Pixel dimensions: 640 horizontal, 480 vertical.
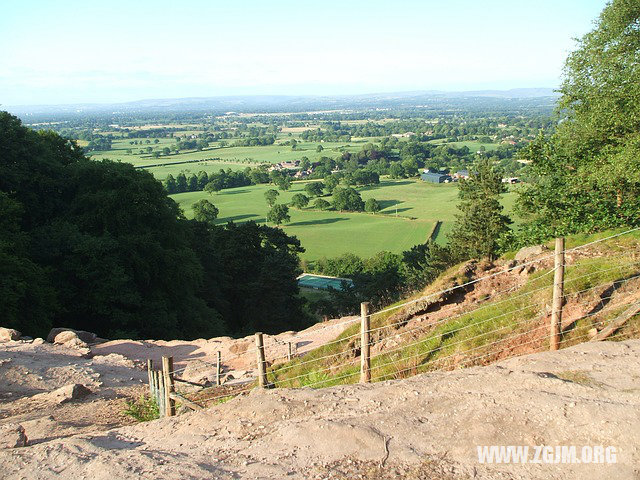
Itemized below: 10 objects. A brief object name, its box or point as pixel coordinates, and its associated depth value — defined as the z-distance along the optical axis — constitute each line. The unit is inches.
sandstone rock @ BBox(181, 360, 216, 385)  595.5
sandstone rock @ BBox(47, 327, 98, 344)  831.7
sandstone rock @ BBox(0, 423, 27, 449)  352.8
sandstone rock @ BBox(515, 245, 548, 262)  612.9
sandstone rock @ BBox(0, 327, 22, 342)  736.7
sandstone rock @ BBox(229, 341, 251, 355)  743.9
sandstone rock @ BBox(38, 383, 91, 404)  532.5
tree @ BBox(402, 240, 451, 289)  1256.5
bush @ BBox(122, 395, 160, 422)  467.4
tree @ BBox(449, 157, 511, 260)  1240.8
